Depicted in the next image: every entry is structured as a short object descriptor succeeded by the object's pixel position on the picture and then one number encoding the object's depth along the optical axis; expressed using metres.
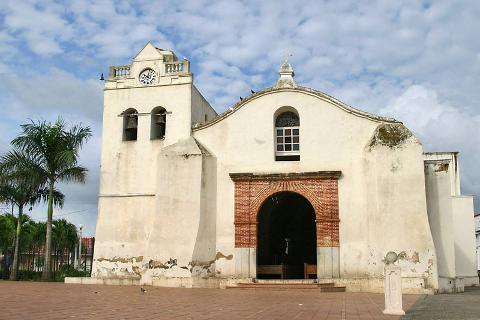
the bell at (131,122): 21.53
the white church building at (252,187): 17.59
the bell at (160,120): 21.23
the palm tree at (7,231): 27.64
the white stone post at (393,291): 10.04
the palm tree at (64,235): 29.80
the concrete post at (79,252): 34.14
